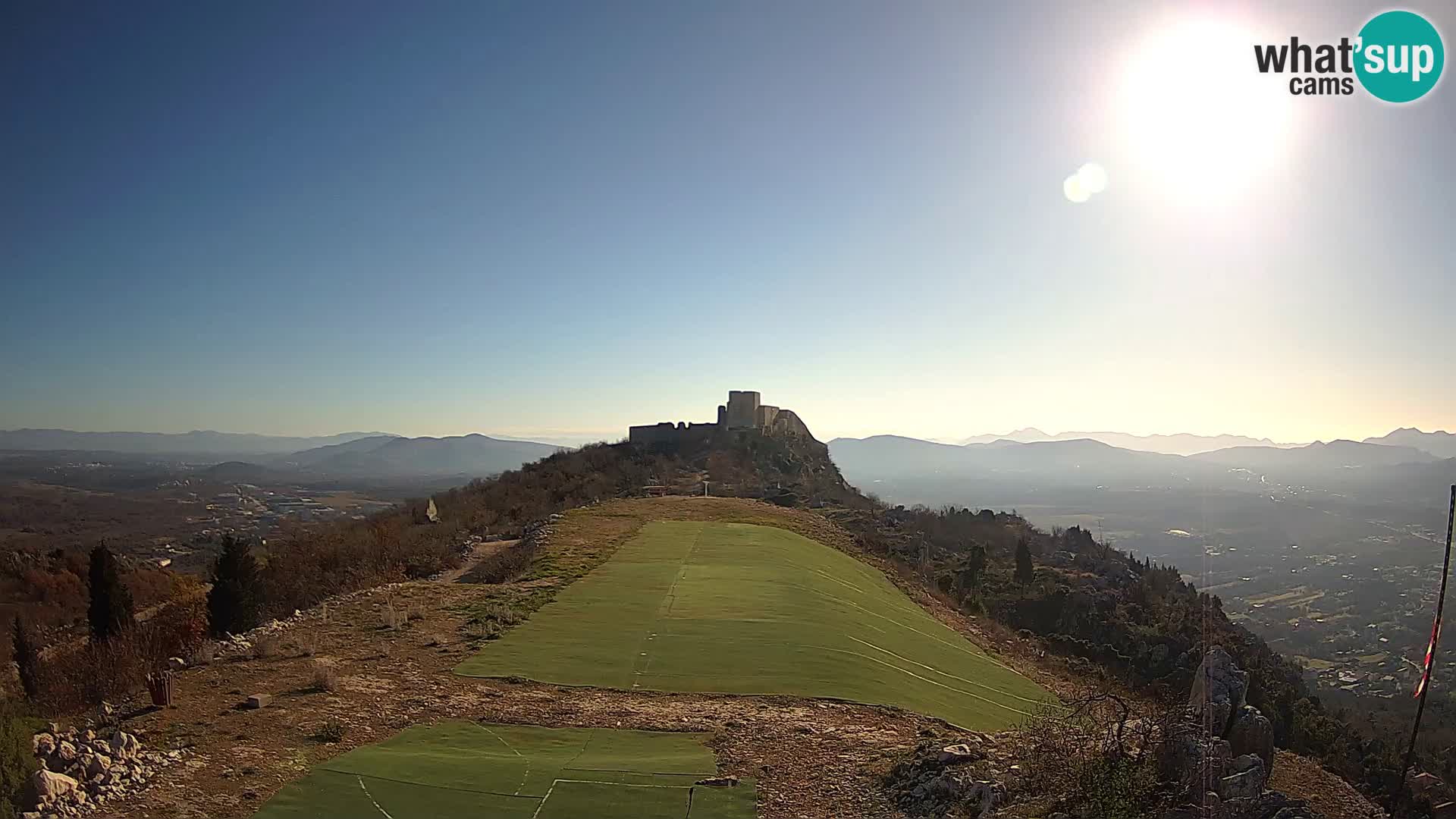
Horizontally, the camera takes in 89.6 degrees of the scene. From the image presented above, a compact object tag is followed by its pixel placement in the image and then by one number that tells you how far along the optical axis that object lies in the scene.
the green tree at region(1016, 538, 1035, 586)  36.00
